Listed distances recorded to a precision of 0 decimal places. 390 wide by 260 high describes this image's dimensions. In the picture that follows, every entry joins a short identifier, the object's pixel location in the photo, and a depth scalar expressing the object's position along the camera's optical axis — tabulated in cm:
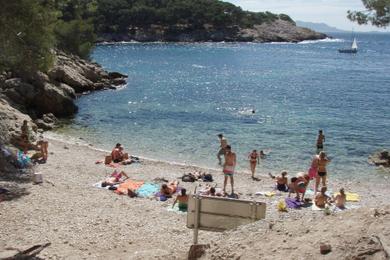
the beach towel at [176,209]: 1744
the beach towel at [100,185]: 2056
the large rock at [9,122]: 2480
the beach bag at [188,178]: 2283
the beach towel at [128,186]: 2001
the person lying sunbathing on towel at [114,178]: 2089
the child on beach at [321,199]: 1909
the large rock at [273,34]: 17491
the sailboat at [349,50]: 14138
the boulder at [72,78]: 4756
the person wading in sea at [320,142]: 3134
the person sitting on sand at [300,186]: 1969
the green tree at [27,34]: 1980
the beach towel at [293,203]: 1912
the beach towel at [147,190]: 1980
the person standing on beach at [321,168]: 2153
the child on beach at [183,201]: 1772
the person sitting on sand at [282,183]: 2188
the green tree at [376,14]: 1683
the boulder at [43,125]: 3512
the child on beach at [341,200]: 1891
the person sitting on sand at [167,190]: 1967
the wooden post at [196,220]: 984
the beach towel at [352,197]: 2055
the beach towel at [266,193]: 2066
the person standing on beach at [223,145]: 2356
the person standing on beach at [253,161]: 2455
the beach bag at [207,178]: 2316
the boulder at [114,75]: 6524
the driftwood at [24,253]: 1107
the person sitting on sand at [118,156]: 2606
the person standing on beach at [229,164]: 2014
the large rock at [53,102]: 3909
